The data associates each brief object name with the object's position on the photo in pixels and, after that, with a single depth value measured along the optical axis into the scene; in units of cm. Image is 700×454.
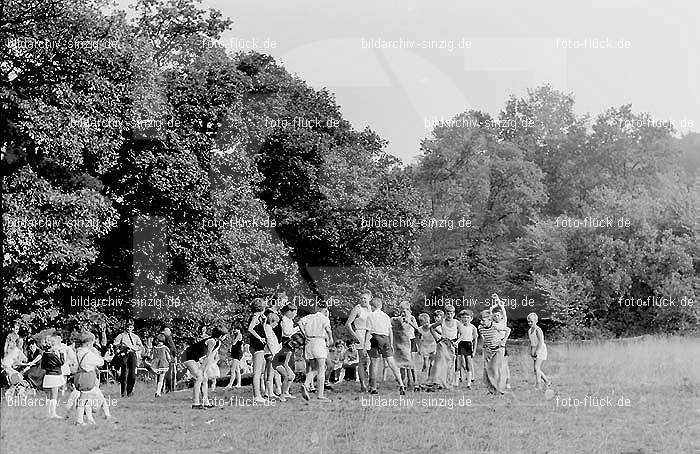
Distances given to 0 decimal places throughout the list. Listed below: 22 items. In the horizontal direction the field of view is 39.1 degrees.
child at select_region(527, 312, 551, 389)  2055
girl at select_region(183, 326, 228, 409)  1828
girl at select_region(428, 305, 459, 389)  2167
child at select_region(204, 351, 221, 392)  1838
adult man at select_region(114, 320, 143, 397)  2170
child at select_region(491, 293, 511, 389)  2048
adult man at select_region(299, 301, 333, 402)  1886
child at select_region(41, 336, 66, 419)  1742
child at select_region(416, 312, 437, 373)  2281
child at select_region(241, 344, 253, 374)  2520
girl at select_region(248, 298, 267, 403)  1841
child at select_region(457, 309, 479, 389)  2191
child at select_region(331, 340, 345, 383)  2375
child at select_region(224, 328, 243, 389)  2116
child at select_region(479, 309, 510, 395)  2030
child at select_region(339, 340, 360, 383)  2436
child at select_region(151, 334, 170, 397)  2186
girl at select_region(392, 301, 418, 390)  2158
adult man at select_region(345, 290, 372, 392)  1989
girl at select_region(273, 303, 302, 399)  1883
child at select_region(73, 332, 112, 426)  1639
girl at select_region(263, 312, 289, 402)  1838
